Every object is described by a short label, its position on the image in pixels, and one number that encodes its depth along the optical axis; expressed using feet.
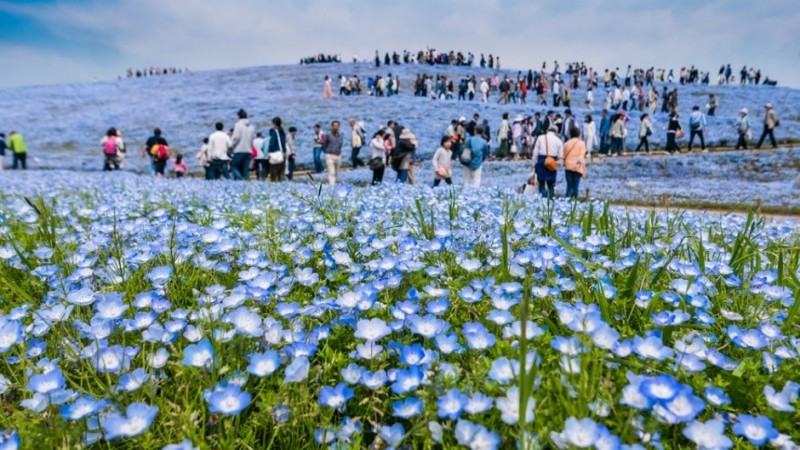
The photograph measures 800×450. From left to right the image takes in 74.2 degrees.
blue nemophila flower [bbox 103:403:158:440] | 3.94
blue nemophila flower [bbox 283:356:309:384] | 4.54
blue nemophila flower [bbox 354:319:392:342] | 5.26
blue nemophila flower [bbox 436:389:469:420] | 4.03
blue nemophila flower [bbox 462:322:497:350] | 5.06
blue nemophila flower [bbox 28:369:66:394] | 4.52
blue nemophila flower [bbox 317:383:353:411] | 4.56
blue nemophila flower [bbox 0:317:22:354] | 5.39
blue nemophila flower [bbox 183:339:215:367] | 4.73
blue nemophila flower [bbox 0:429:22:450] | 3.99
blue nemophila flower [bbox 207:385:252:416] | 4.09
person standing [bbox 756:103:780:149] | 69.15
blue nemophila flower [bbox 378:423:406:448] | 4.28
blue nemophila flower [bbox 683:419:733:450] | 3.74
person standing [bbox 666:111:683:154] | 69.77
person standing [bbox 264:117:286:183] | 44.55
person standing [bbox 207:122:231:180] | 43.21
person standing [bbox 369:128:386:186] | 42.33
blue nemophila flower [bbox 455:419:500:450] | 3.88
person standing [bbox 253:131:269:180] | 51.11
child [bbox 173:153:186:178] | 58.49
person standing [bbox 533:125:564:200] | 31.76
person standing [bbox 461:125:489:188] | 35.81
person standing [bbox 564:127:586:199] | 32.30
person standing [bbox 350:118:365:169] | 65.31
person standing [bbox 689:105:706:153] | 69.41
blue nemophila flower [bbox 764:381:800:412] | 4.41
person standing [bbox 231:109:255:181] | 41.96
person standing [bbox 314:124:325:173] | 61.67
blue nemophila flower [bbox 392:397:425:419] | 4.32
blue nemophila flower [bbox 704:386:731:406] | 4.32
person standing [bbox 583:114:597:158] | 60.36
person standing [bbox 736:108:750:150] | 72.08
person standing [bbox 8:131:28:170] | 63.82
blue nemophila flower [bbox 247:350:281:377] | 4.66
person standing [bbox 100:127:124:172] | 54.13
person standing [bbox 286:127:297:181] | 53.67
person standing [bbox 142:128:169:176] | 52.03
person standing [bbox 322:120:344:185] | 44.32
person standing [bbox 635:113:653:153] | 70.54
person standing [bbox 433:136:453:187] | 35.12
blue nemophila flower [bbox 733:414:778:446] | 3.97
